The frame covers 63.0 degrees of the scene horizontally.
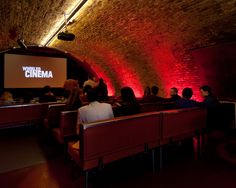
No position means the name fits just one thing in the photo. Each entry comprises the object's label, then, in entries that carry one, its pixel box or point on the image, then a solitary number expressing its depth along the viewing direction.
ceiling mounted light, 5.03
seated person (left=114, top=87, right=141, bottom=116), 3.14
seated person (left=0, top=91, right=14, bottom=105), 6.21
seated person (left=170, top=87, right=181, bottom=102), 5.12
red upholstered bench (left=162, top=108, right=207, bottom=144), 3.28
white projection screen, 10.23
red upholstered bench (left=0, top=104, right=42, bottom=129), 4.73
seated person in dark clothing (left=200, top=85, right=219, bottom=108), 4.06
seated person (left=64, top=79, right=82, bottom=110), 3.97
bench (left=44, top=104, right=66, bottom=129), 4.45
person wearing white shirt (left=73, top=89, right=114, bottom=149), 2.81
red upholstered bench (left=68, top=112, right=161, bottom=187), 2.42
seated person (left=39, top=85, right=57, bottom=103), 5.68
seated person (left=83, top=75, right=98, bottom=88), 8.22
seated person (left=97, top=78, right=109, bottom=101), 6.79
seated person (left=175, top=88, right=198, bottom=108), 3.83
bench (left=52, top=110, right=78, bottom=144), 3.50
